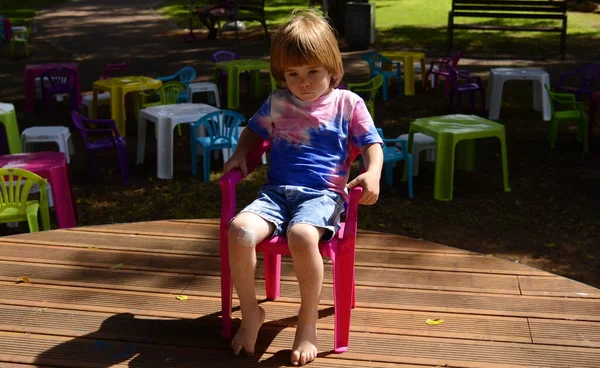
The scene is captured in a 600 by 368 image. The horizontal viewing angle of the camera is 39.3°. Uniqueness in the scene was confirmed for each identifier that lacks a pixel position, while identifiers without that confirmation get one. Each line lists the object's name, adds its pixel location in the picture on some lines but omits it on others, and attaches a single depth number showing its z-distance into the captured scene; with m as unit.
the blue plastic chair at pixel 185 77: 10.58
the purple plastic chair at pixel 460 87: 10.48
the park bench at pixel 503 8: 15.48
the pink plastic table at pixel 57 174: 5.97
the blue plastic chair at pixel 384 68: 11.59
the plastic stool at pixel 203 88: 10.63
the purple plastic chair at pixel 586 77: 10.09
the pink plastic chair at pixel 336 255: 3.11
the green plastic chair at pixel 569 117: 8.89
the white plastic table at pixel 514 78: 10.38
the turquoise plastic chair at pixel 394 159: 7.57
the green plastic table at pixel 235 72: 11.20
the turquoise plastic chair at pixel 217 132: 7.96
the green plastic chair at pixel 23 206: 5.42
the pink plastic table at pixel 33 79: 11.03
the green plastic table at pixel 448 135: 7.43
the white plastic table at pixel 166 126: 8.23
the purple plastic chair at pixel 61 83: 10.90
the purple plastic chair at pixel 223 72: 12.02
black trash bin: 15.97
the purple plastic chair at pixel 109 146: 7.87
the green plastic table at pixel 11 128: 8.06
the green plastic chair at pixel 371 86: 9.48
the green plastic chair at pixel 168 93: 9.45
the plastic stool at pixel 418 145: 8.16
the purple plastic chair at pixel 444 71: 11.33
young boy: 3.06
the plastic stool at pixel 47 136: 8.28
